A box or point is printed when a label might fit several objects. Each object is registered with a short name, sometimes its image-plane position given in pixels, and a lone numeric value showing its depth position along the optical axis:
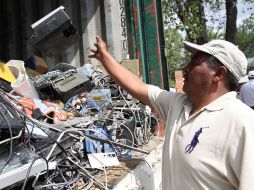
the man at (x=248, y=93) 4.45
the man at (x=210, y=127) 1.20
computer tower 2.94
